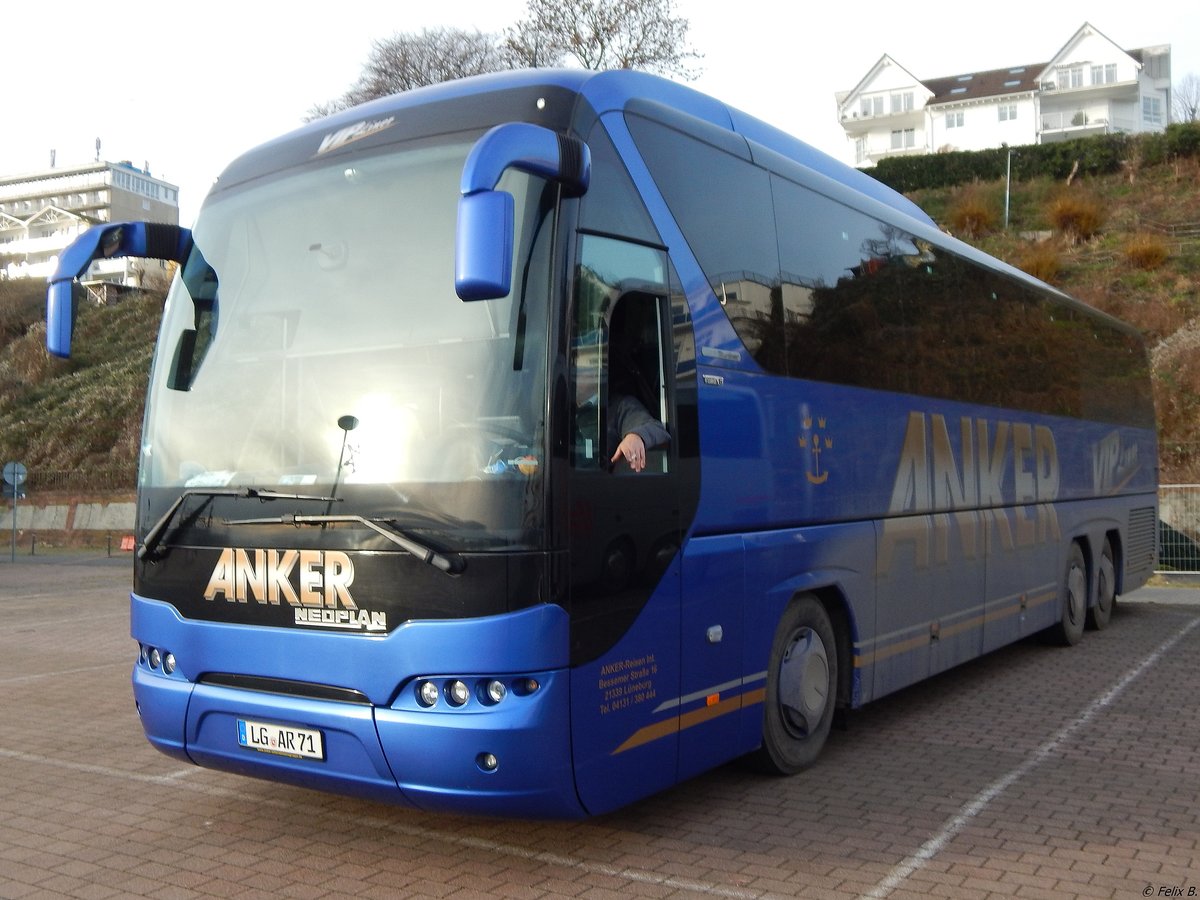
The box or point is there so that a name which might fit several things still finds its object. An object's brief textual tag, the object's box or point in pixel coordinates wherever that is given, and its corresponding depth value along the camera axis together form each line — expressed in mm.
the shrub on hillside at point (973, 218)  42438
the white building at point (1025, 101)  78938
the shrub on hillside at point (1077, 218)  40250
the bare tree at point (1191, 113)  82562
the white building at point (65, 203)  115500
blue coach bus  4898
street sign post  31938
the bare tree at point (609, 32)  40719
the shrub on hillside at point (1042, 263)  35125
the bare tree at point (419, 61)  48094
